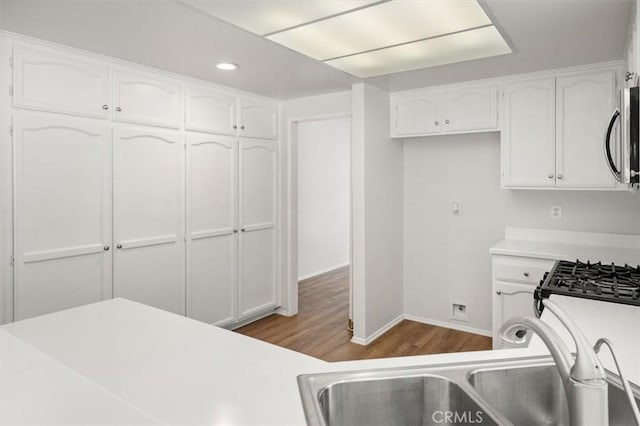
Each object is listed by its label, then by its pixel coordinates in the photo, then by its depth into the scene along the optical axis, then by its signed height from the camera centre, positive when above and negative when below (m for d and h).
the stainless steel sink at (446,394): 1.05 -0.46
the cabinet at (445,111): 3.58 +0.89
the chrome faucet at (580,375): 0.77 -0.30
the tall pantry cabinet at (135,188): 2.60 +0.18
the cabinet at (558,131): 3.10 +0.61
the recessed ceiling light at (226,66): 3.10 +1.07
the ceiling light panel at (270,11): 1.64 +0.80
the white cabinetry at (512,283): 3.15 -0.53
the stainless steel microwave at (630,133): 1.60 +0.30
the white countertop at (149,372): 0.96 -0.43
